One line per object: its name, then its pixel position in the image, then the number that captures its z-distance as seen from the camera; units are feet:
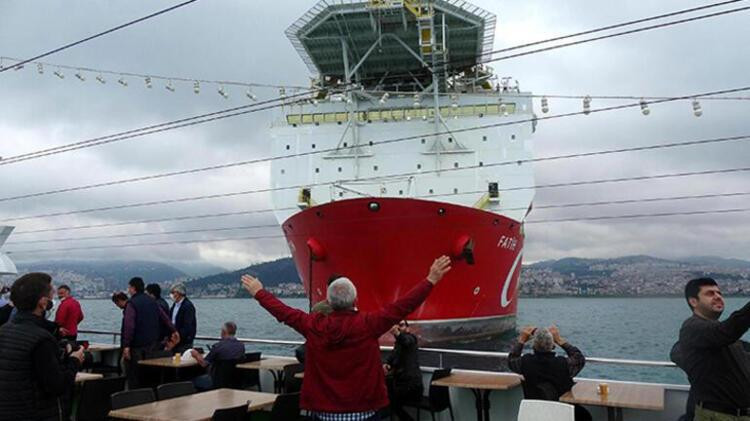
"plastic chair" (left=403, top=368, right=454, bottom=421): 18.78
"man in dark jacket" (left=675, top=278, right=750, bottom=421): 9.64
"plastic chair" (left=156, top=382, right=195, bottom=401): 16.15
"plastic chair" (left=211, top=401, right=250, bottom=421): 12.68
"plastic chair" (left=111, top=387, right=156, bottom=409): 14.64
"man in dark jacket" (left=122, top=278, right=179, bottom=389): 22.26
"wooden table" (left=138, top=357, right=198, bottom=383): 21.82
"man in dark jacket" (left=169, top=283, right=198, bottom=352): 24.77
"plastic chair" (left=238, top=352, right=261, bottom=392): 22.50
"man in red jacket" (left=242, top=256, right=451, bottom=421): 9.84
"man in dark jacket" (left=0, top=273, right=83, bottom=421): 9.52
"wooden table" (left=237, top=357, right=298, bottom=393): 21.90
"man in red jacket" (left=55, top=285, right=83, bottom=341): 26.08
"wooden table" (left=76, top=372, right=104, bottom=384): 18.71
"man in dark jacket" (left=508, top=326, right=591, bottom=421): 15.15
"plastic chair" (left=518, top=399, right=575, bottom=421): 12.67
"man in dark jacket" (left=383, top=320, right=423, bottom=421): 17.85
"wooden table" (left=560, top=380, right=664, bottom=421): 14.44
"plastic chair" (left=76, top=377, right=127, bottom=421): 17.54
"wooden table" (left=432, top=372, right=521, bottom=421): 17.52
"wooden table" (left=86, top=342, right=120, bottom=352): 28.02
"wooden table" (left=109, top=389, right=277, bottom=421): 13.55
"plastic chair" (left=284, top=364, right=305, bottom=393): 19.75
